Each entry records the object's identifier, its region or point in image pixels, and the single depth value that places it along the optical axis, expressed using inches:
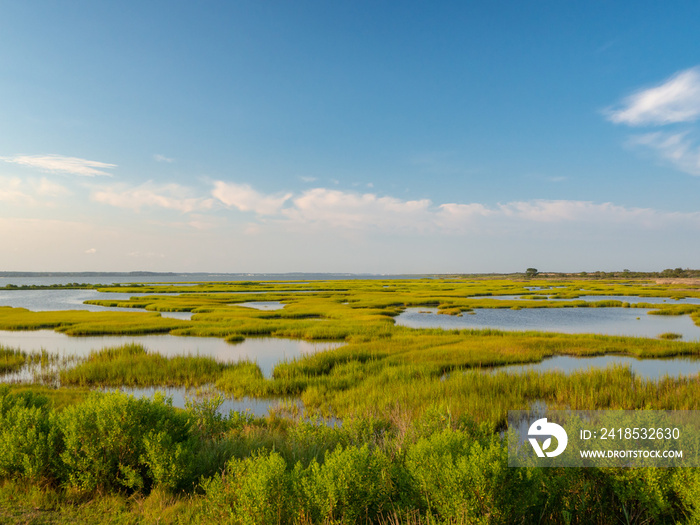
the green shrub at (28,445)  274.2
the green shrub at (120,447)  267.9
